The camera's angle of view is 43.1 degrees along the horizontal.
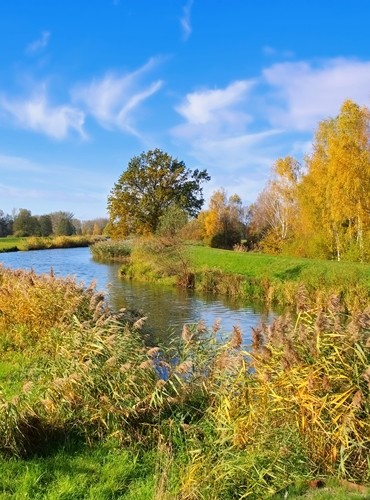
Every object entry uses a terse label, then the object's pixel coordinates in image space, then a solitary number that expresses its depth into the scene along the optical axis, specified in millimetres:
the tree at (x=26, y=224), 87000
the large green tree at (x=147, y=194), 50156
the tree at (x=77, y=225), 105725
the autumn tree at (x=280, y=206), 40188
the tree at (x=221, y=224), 47500
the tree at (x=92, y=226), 95319
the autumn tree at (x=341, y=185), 24828
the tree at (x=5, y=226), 90562
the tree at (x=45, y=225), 88931
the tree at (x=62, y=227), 90938
